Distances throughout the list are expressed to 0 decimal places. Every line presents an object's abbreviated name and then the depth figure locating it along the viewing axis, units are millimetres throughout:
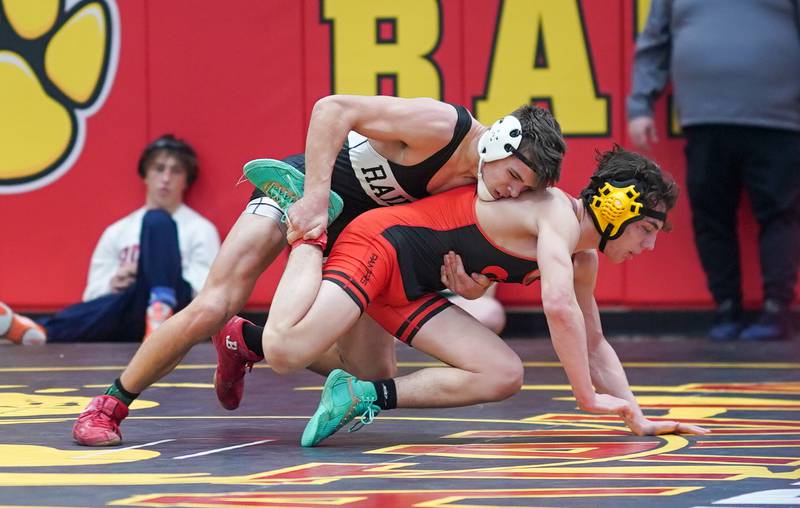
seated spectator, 14680
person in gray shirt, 15047
